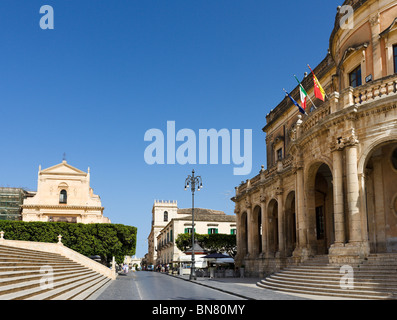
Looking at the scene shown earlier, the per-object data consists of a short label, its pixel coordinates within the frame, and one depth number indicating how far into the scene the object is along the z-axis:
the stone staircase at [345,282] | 14.04
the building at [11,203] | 67.31
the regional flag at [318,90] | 20.72
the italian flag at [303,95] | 21.95
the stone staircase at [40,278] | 12.40
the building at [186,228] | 72.81
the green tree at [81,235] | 43.47
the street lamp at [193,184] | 32.57
